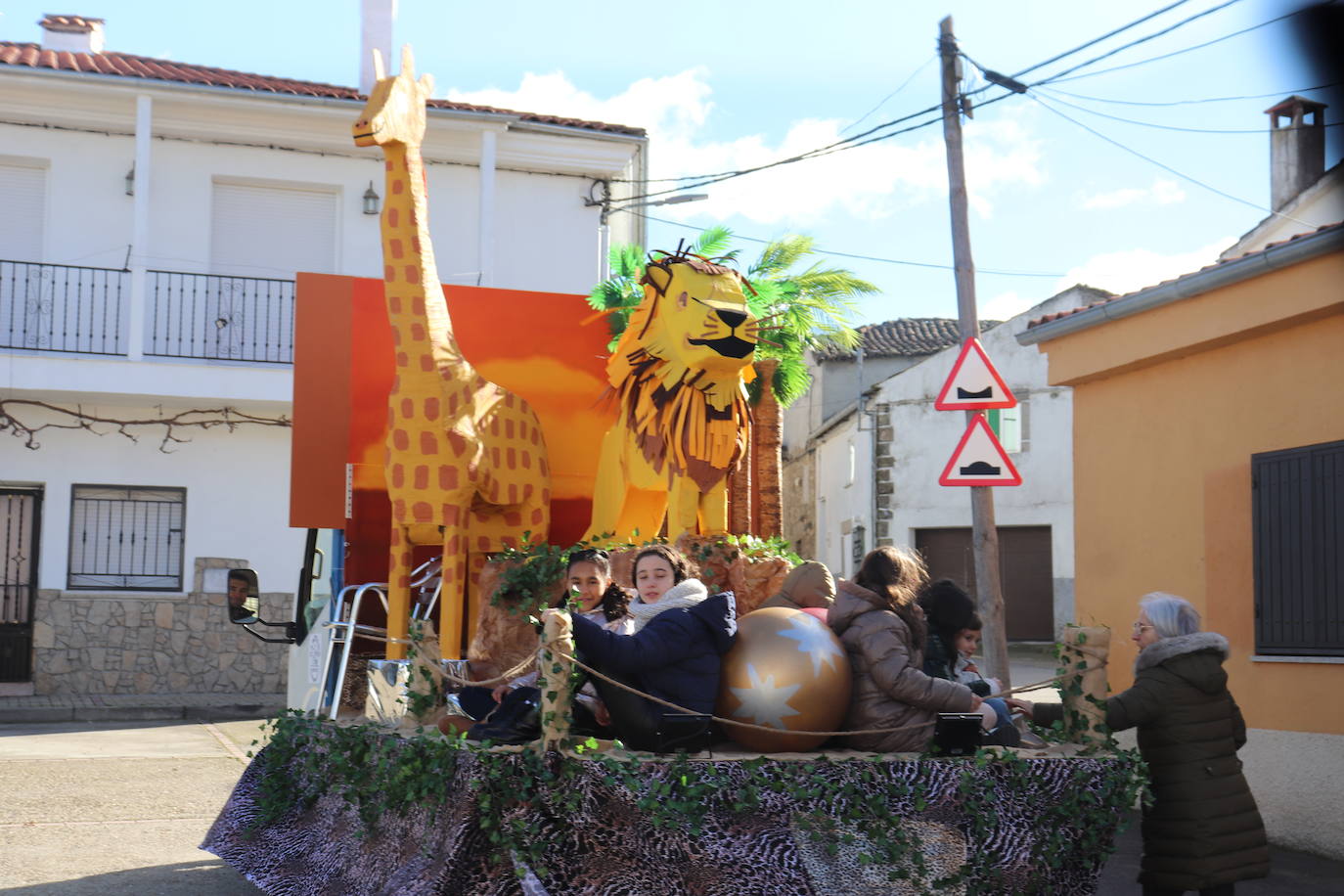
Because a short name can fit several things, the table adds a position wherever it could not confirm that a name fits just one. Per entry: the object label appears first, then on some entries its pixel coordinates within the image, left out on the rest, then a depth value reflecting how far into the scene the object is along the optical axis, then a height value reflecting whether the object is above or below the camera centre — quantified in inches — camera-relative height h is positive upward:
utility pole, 376.2 +70.9
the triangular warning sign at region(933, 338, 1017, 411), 326.3 +41.1
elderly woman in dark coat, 192.5 -28.4
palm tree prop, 300.4 +54.5
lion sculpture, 262.5 +33.2
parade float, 169.5 -15.6
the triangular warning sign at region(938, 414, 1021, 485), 320.2 +23.1
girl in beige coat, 186.9 -13.2
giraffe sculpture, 265.1 +25.5
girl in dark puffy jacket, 179.0 -13.2
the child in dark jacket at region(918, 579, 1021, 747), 211.8 -9.9
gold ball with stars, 183.6 -16.6
